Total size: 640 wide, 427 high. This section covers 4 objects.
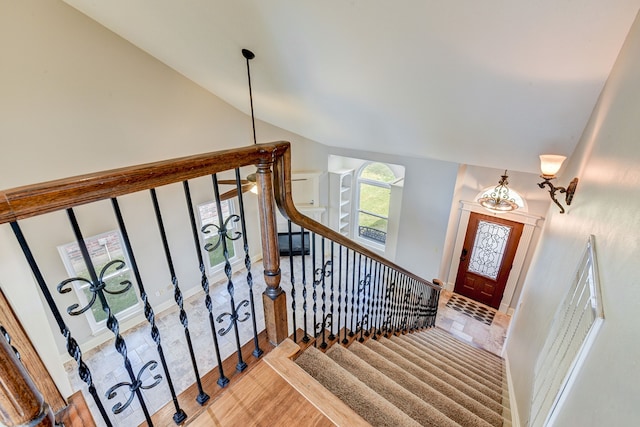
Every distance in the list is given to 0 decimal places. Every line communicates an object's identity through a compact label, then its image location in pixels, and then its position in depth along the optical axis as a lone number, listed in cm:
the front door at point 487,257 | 516
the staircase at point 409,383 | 142
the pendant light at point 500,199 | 430
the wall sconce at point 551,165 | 252
